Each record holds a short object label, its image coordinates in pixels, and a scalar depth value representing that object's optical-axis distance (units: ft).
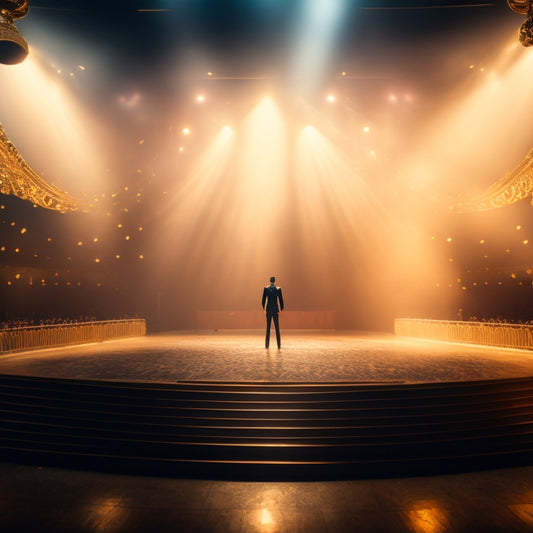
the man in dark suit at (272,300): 27.22
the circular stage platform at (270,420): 12.67
